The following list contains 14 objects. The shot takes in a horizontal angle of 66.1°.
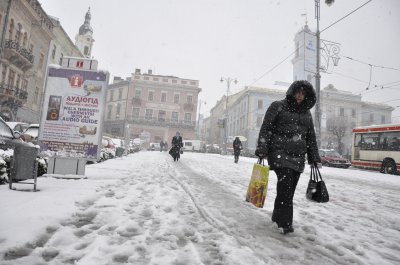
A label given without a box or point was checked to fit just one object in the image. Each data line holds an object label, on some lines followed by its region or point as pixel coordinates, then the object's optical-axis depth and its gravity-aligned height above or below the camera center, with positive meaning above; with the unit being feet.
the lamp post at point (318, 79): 63.21 +17.88
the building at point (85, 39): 173.06 +59.38
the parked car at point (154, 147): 144.81 +1.53
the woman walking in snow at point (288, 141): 12.10 +0.76
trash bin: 15.74 -1.21
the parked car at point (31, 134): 29.58 +0.65
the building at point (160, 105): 177.06 +26.46
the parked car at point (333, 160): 72.79 +0.86
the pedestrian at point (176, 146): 54.49 +1.02
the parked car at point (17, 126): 42.33 +1.89
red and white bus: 54.95 +3.63
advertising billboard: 22.76 +2.32
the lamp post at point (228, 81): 137.39 +33.09
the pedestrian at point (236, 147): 60.95 +1.81
